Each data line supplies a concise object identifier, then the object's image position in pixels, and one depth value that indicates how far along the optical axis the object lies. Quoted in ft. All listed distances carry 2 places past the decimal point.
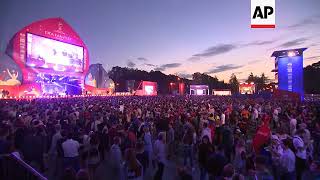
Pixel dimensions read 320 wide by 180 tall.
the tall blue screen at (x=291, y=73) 79.93
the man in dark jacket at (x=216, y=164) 11.92
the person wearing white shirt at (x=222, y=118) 28.13
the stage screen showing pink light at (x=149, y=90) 148.31
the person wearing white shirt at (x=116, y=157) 13.66
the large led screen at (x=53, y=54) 81.86
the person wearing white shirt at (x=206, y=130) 18.31
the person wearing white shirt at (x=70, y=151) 14.74
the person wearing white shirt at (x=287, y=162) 12.74
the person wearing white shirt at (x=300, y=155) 14.08
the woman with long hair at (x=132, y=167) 11.31
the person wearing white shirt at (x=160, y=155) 15.09
